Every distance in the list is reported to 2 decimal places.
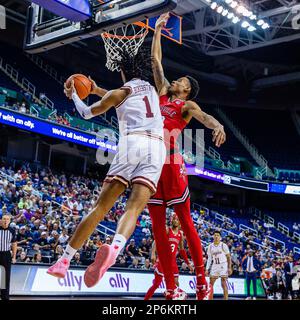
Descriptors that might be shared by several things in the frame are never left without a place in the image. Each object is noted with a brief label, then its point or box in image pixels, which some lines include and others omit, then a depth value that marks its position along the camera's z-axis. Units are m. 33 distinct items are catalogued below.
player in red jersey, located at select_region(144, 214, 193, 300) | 6.88
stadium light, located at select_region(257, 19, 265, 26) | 20.48
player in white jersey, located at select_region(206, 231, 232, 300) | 9.42
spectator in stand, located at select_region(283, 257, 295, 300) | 16.23
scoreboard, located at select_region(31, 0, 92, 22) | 5.45
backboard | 5.28
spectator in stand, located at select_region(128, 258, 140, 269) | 12.64
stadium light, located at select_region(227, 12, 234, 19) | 19.64
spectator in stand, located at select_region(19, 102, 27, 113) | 16.67
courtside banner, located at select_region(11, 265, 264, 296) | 9.36
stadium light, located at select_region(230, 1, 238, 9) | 18.76
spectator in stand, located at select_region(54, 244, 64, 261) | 10.95
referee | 7.10
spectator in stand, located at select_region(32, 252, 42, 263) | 10.32
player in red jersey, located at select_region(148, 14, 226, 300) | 4.69
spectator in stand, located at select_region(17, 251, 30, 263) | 10.26
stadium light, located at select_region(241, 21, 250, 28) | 20.38
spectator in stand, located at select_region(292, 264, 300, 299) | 15.73
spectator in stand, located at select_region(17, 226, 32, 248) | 11.19
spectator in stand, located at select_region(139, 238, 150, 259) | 13.84
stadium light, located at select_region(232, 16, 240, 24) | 19.80
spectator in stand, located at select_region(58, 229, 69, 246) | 11.31
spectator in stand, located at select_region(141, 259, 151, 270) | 12.66
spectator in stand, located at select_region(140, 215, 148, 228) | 16.41
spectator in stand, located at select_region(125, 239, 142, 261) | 13.19
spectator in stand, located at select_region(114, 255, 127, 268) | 12.25
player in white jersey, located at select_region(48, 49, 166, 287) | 3.85
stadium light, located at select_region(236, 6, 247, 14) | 19.21
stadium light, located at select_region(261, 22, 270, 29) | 20.84
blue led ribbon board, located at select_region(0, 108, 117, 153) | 16.05
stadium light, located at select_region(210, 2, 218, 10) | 18.64
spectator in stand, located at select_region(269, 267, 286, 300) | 15.24
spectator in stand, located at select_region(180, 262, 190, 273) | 13.64
